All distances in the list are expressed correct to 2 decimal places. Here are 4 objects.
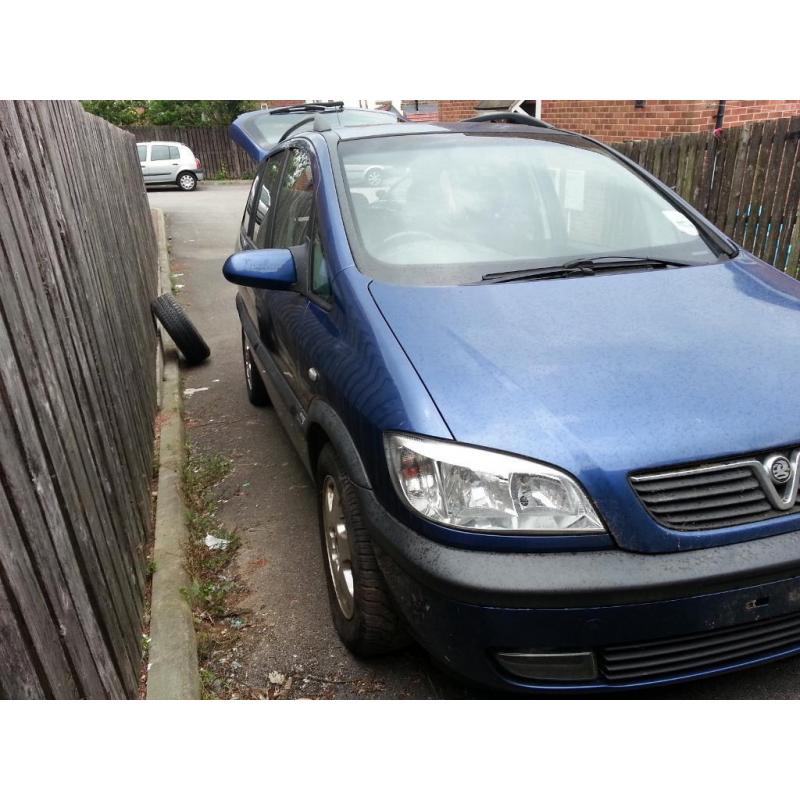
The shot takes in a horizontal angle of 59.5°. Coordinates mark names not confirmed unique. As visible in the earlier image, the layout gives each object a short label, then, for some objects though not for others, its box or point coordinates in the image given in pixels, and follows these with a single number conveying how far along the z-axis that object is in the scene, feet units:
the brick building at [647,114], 25.20
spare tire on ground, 20.72
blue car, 6.25
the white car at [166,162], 75.61
